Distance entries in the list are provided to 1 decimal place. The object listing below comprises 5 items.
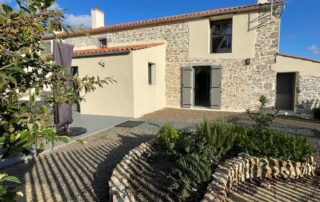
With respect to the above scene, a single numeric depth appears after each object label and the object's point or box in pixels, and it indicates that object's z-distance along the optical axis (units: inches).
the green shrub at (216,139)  148.6
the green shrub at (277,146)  149.6
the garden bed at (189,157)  115.9
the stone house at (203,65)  367.2
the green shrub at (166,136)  176.2
